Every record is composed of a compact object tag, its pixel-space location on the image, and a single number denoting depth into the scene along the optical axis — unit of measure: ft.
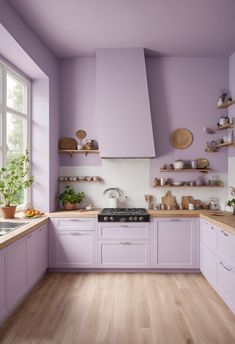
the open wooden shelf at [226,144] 12.63
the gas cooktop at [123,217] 12.30
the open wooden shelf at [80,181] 14.14
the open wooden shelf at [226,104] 12.77
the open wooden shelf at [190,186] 13.80
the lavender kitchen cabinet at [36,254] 10.18
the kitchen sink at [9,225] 9.87
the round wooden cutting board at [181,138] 14.14
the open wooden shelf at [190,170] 13.70
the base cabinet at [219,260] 9.00
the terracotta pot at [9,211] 10.96
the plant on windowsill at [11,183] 10.94
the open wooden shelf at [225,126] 12.92
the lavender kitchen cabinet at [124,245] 12.48
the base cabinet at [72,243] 12.52
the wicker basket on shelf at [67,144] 14.17
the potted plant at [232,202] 12.26
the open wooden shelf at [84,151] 13.84
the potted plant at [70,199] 13.71
